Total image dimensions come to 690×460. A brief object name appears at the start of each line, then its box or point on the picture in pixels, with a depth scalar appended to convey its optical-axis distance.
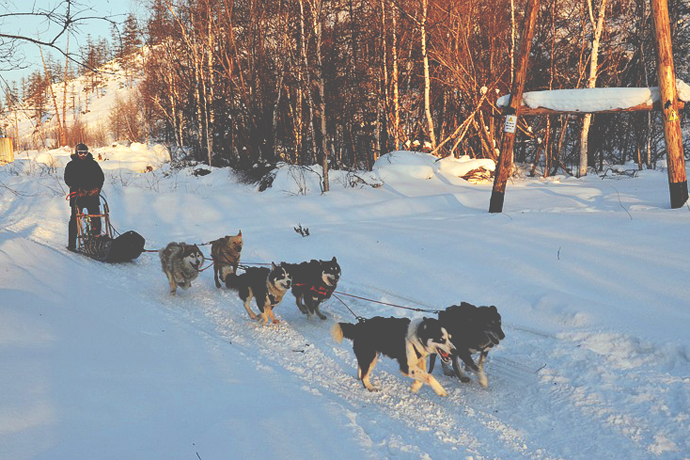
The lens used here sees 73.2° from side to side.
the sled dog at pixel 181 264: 6.68
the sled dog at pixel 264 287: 5.51
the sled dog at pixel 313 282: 5.57
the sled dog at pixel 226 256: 7.21
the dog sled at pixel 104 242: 8.16
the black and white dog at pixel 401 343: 3.75
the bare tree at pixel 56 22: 4.30
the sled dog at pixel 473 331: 3.88
